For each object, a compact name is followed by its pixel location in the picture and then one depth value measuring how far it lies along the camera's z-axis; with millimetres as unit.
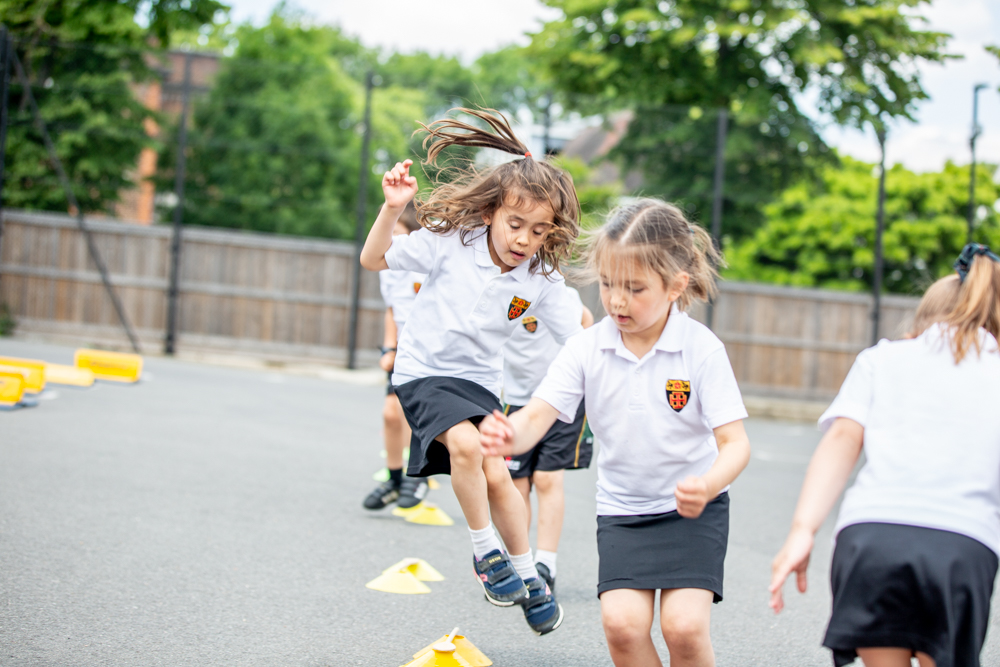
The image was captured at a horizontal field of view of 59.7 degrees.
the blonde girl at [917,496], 1949
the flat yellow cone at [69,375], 9188
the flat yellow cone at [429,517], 5320
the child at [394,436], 5258
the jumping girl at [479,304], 3207
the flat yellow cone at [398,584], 3994
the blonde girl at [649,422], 2463
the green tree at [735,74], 13523
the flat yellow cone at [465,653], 3064
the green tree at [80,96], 14094
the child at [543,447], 4102
